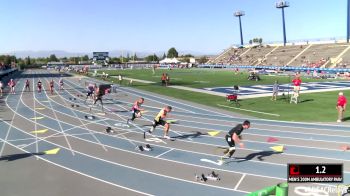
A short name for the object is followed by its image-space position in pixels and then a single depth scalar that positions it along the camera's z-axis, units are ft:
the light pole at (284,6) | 312.50
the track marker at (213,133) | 54.39
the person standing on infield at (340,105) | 60.08
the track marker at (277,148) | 44.69
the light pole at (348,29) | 218.48
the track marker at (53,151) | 45.03
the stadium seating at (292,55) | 219.41
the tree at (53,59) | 580.13
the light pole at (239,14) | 388.08
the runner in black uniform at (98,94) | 78.31
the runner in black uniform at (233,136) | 37.47
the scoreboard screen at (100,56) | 391.24
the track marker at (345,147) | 44.09
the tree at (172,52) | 624.18
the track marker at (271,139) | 49.83
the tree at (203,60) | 405.90
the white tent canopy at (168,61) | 387.34
